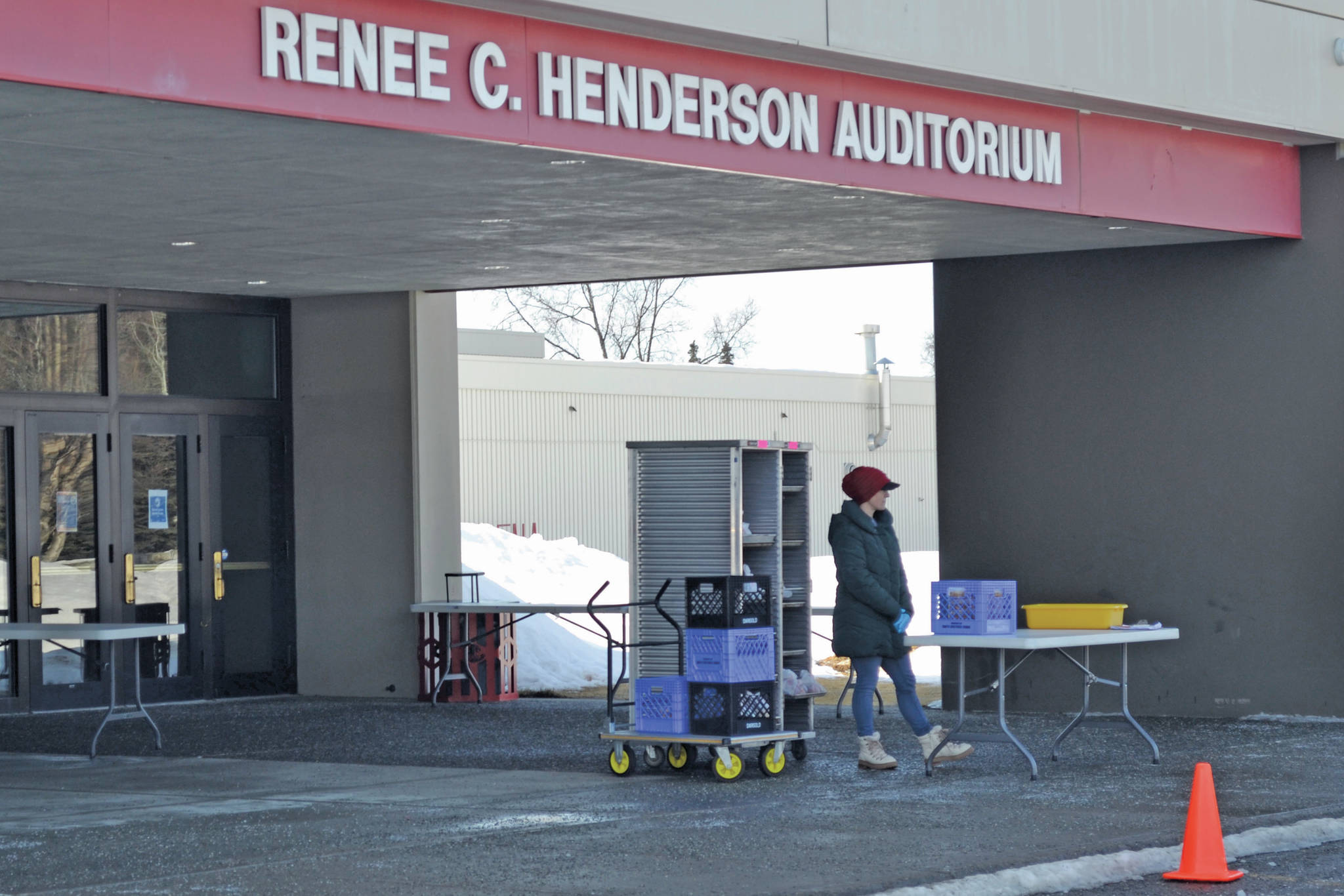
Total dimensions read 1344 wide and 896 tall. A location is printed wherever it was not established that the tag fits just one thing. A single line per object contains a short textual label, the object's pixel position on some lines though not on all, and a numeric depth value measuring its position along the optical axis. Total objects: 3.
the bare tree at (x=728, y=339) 65.06
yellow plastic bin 12.76
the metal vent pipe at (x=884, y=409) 46.19
